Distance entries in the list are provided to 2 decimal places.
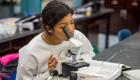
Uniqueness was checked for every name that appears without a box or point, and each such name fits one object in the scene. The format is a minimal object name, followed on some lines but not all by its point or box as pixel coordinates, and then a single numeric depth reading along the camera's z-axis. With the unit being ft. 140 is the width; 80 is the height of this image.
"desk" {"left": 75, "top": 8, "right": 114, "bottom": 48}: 17.84
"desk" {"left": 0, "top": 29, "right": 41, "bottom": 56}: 12.02
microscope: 6.21
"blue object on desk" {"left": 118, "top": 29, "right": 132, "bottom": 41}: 14.34
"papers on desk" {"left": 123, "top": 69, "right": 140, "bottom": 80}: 6.87
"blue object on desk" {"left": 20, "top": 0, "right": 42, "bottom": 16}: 15.88
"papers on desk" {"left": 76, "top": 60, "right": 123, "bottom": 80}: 6.25
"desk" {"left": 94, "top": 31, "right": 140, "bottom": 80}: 8.66
